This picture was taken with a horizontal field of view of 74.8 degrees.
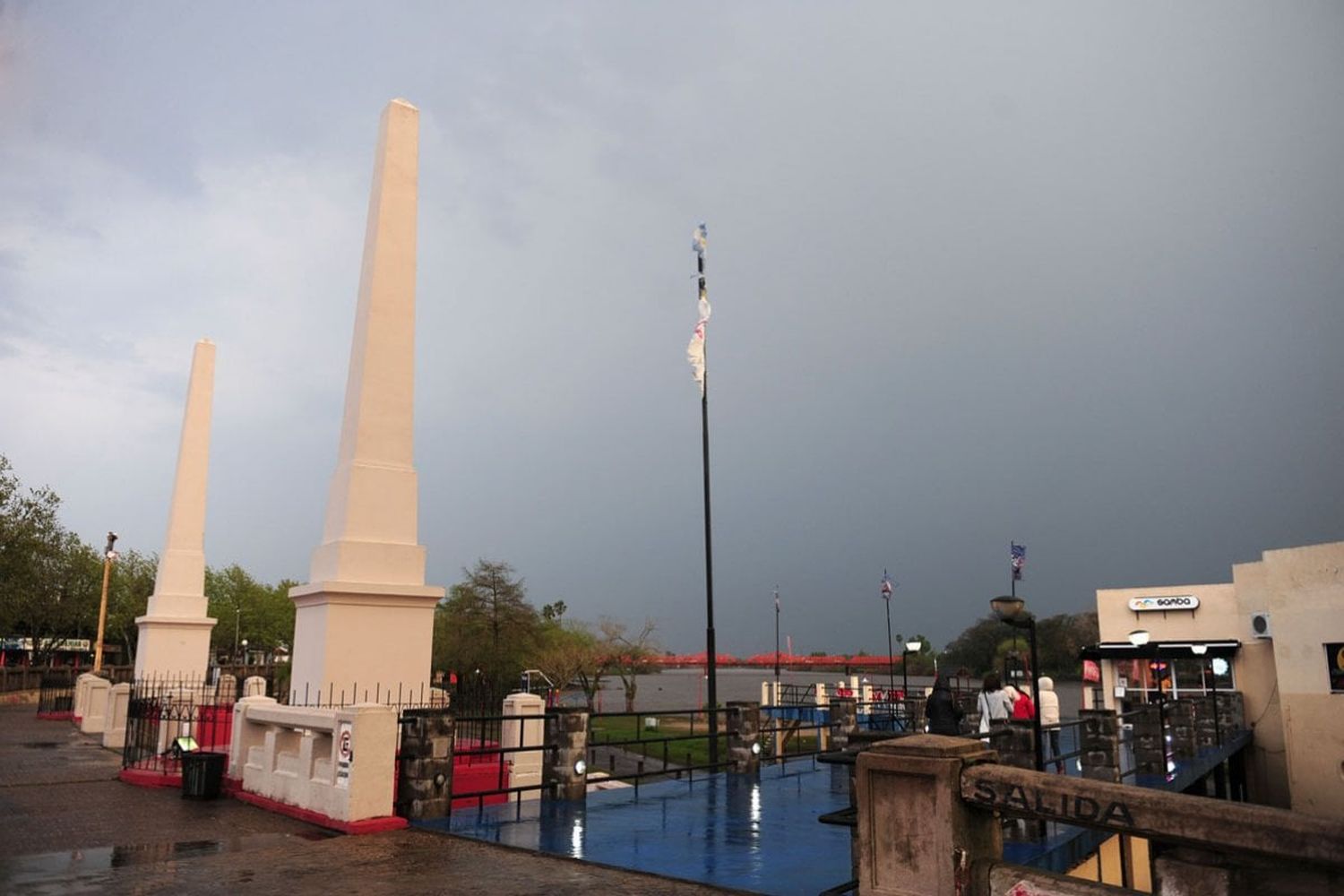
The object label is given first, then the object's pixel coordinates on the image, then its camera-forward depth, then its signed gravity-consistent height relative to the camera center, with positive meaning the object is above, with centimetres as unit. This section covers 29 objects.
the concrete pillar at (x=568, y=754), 1355 -206
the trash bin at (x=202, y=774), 1320 -232
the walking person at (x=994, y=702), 1470 -133
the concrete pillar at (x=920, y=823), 520 -121
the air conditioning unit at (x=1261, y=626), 3170 -12
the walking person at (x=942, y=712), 1273 -130
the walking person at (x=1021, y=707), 1688 -164
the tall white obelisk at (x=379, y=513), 1341 +169
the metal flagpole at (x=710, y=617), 1778 +6
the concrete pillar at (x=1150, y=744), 1875 -255
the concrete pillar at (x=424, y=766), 1131 -189
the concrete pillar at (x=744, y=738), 1744 -230
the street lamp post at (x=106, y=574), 3919 +192
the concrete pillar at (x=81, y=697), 2930 -273
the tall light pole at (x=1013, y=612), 1285 +14
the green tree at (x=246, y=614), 7856 +32
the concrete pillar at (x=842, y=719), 2016 -225
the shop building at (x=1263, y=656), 2805 -117
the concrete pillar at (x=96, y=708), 2648 -276
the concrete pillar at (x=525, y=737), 1575 -217
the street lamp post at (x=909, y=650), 2256 -72
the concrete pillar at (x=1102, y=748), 1614 -228
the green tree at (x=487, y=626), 5388 -47
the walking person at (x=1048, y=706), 2096 -208
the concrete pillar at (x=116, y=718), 2288 -266
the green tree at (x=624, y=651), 7325 -268
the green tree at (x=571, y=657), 6178 -275
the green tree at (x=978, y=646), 12319 -355
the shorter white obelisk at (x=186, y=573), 2395 +123
